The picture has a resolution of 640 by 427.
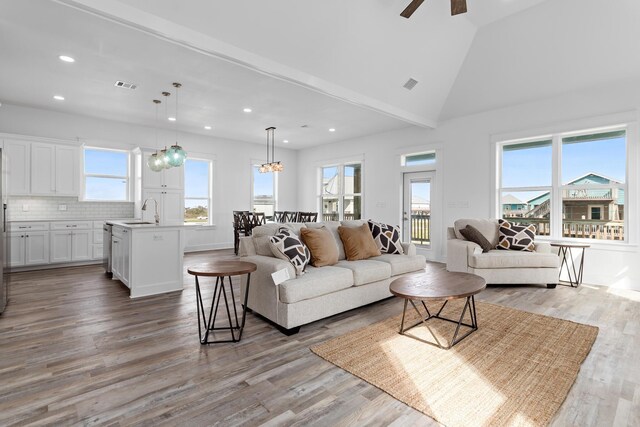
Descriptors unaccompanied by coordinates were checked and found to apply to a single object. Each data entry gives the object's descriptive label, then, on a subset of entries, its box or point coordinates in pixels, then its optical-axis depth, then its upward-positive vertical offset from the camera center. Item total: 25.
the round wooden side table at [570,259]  4.67 -0.67
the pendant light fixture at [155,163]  5.27 +0.77
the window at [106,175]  6.82 +0.76
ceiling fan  3.30 +2.13
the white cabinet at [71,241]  5.86 -0.56
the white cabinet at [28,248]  5.46 -0.64
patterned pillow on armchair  4.82 -0.34
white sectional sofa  2.92 -0.70
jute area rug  1.86 -1.07
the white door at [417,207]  7.09 +0.14
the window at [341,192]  8.65 +0.58
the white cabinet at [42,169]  5.55 +0.73
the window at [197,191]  8.20 +0.51
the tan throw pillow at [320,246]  3.47 -0.36
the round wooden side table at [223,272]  2.62 -0.48
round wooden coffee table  2.52 -0.61
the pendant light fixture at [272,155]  7.27 +1.64
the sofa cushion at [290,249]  3.12 -0.36
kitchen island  4.11 -0.61
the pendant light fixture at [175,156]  4.96 +0.84
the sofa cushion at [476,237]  4.78 -0.34
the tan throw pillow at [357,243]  3.89 -0.36
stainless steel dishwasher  5.27 -0.62
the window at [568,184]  4.86 +0.50
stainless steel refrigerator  3.40 -0.23
